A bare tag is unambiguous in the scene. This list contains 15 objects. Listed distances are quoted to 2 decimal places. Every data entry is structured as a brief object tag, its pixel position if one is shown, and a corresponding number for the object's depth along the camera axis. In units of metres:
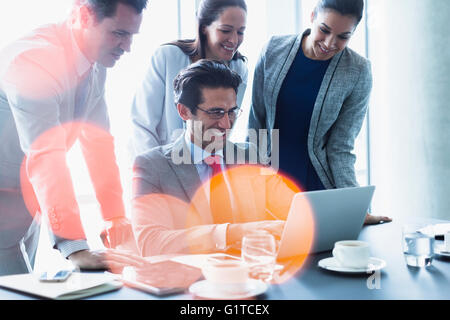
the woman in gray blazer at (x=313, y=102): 2.10
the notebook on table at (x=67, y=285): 0.96
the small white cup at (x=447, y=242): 1.32
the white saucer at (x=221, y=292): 0.95
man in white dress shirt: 1.41
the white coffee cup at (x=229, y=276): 0.96
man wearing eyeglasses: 1.60
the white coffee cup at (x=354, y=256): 1.13
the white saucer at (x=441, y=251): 1.29
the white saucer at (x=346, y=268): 1.12
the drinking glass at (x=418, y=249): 1.20
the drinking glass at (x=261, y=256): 1.08
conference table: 0.96
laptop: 1.18
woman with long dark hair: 2.09
